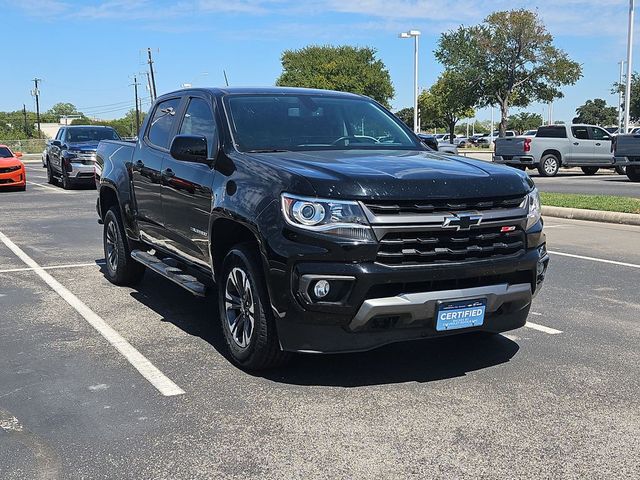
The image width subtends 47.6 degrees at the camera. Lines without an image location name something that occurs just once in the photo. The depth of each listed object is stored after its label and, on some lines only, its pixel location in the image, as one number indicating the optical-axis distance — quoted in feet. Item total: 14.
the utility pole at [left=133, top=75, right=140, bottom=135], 293.43
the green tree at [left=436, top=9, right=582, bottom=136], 144.05
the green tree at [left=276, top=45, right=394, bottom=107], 260.83
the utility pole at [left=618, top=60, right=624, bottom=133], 234.48
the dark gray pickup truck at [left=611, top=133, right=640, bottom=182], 69.56
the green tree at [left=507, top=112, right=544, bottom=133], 361.10
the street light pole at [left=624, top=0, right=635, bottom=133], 99.25
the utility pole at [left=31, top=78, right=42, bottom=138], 313.12
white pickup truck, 84.12
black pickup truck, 13.15
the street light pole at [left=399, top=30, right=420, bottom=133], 124.99
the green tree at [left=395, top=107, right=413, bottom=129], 327.28
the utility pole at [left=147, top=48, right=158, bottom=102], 220.84
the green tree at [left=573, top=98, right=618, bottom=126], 342.50
